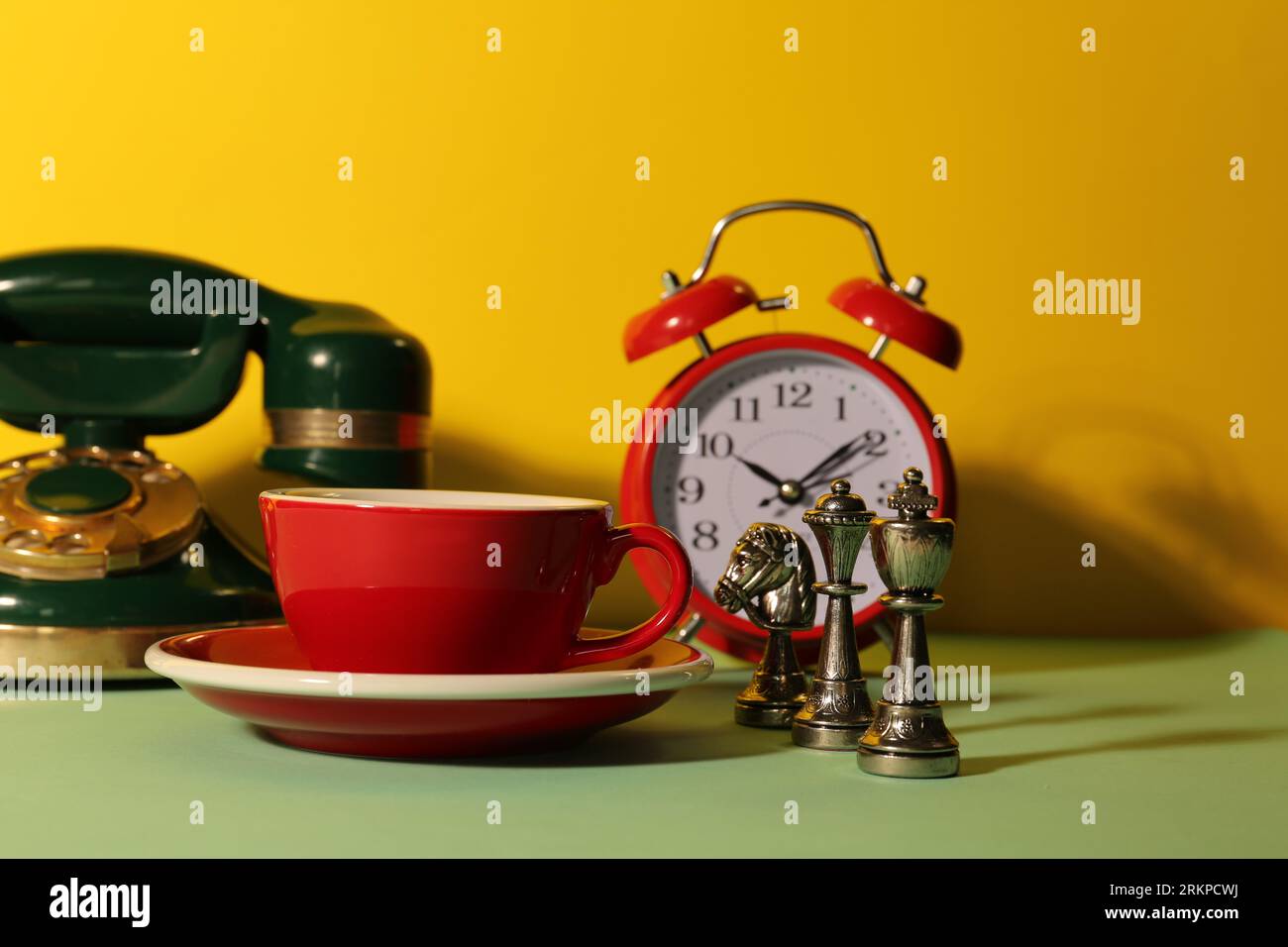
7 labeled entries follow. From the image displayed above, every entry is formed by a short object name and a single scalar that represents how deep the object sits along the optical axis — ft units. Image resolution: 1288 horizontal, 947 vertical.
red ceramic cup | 2.46
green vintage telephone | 3.55
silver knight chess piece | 2.94
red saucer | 2.28
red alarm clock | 3.76
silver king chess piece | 2.42
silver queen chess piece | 2.69
